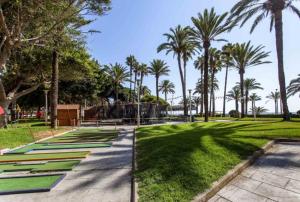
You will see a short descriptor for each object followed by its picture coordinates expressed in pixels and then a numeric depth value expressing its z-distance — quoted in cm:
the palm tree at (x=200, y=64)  3011
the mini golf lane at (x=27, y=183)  319
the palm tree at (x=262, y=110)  4929
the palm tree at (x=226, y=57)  2484
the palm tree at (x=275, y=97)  4758
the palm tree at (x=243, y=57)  2167
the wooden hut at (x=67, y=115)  1474
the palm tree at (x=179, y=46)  2179
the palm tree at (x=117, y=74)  3154
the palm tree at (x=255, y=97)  4338
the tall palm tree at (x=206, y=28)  1577
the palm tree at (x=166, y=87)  4635
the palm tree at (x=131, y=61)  3418
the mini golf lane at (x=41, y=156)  513
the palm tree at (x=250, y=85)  3379
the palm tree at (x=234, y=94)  3891
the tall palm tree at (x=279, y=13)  1150
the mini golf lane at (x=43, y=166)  416
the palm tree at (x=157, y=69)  3139
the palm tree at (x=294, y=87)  2234
